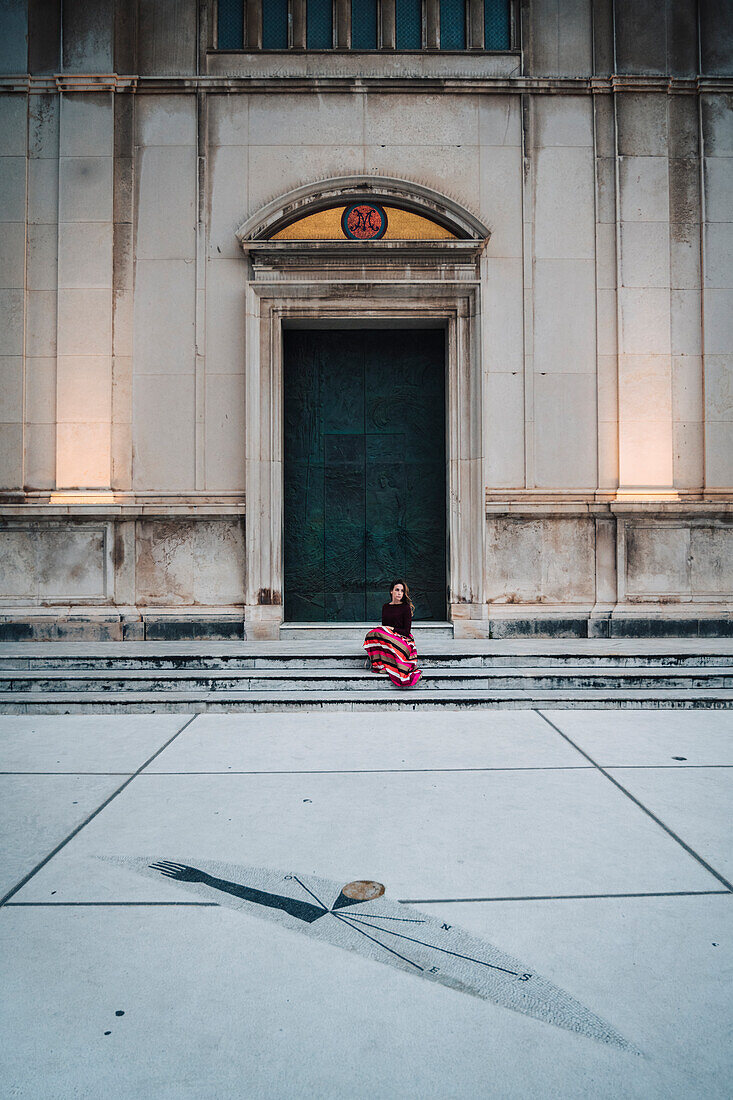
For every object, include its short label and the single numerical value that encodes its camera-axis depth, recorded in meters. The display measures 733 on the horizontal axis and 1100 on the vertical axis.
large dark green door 11.64
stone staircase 7.51
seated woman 8.02
